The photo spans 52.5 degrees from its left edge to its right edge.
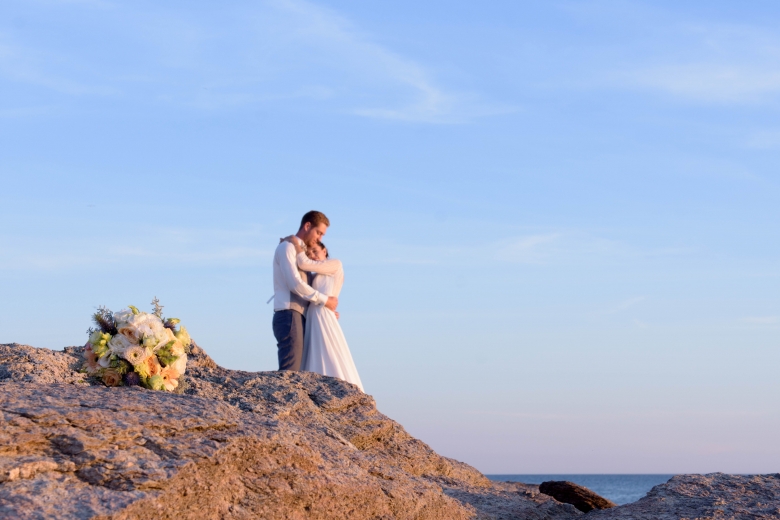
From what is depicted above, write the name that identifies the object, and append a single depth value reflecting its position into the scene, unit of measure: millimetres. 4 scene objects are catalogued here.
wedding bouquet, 7047
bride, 11742
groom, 11500
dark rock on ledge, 9289
